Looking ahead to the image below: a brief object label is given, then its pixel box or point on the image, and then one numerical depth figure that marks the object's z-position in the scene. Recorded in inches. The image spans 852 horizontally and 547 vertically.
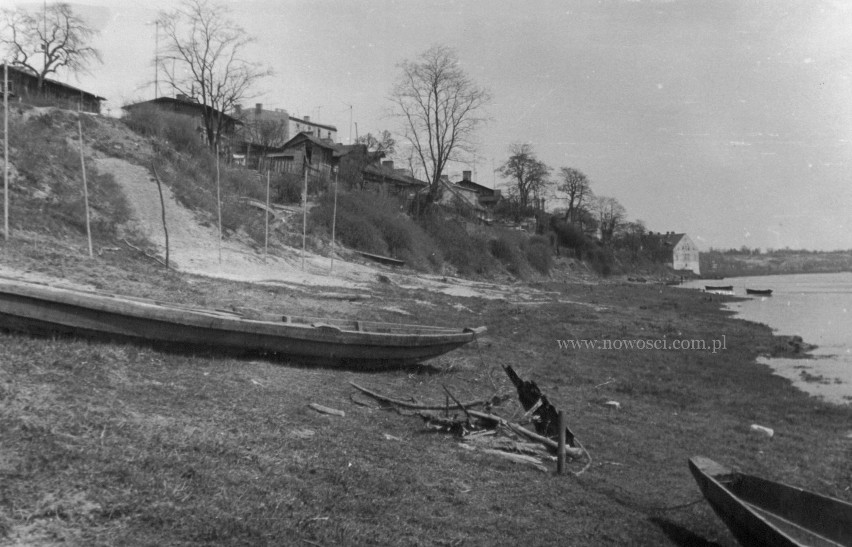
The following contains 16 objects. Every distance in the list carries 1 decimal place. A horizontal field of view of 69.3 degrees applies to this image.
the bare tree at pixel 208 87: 1758.1
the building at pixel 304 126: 3405.5
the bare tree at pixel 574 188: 3973.7
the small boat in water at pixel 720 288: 2709.2
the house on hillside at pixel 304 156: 2161.7
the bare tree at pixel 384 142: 2568.7
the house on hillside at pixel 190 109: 2097.7
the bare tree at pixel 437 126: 2135.8
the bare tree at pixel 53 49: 1872.5
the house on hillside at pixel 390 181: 2497.5
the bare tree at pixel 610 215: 4562.0
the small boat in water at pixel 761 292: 2325.1
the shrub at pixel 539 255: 2650.1
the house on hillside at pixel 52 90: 1728.6
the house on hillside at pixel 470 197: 2939.2
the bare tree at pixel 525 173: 3444.9
